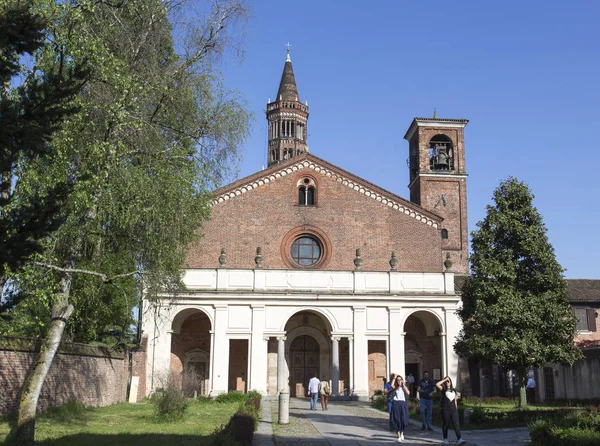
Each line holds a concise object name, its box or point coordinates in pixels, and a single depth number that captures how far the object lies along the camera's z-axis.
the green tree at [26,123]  6.71
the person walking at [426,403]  16.23
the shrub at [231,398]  24.80
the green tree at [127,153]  13.50
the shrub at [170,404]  17.12
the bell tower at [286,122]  66.38
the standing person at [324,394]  22.67
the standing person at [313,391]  22.94
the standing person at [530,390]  31.98
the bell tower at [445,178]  36.25
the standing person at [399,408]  13.68
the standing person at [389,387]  15.92
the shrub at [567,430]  10.50
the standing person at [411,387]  28.69
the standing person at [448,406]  13.34
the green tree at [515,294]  21.86
